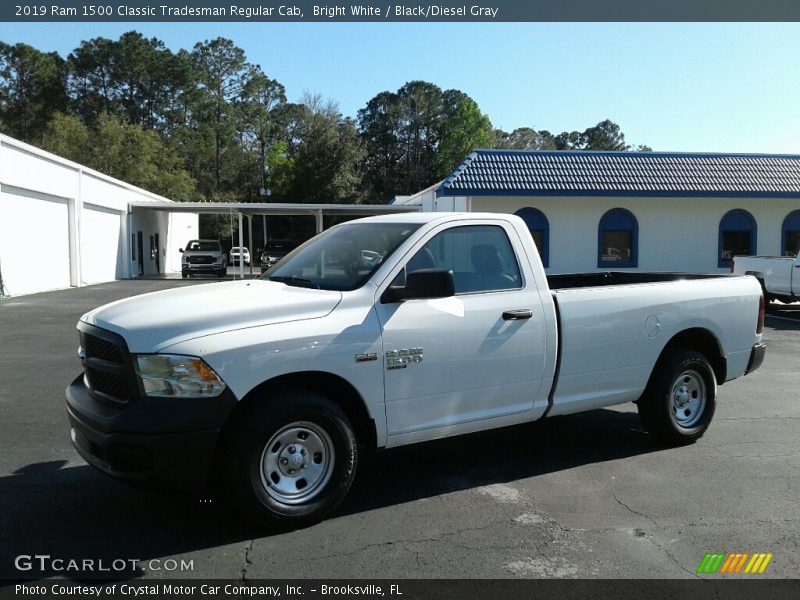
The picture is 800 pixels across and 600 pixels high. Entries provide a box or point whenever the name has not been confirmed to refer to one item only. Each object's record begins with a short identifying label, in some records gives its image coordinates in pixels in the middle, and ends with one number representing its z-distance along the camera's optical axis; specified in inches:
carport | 1280.4
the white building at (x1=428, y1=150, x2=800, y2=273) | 891.4
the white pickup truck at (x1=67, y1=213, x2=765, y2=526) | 161.3
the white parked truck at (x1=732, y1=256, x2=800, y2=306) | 681.0
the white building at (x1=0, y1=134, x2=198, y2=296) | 851.4
